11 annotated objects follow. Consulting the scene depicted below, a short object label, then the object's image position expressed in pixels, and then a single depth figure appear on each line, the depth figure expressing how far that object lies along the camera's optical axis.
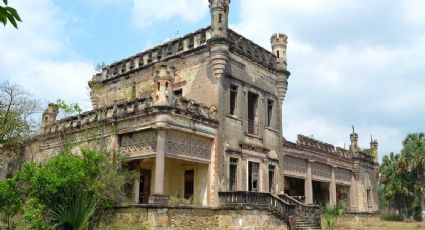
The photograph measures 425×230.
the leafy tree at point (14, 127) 21.06
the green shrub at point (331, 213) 19.95
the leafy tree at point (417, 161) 39.12
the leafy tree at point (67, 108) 20.42
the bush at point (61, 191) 13.62
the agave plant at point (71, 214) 13.54
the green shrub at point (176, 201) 16.72
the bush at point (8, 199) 13.07
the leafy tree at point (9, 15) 3.26
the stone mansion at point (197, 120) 17.12
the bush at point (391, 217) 42.93
